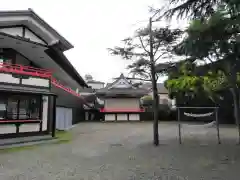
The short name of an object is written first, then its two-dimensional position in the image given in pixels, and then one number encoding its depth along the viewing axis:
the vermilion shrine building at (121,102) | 22.65
